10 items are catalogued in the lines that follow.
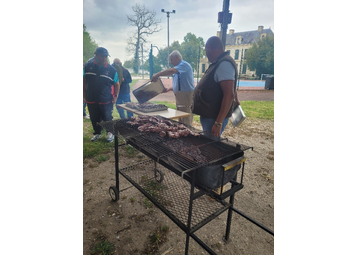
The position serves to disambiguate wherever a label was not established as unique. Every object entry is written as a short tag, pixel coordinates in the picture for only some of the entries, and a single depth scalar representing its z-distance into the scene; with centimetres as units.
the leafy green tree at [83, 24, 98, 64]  2762
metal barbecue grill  166
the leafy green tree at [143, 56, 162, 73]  3320
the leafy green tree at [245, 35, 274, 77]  2561
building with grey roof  3293
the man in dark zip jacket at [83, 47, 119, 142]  438
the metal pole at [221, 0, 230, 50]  443
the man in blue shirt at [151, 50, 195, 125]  444
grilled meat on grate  236
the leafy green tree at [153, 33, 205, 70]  3542
